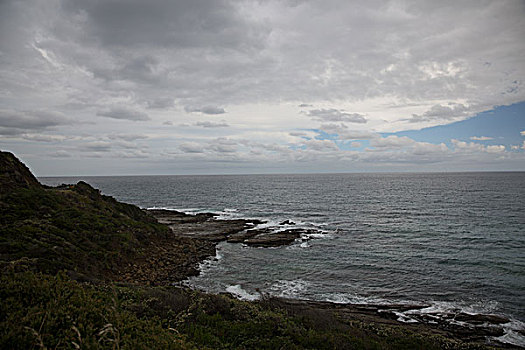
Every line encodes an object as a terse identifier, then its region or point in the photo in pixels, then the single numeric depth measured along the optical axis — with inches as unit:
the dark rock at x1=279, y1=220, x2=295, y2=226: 2039.9
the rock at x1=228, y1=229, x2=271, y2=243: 1584.6
